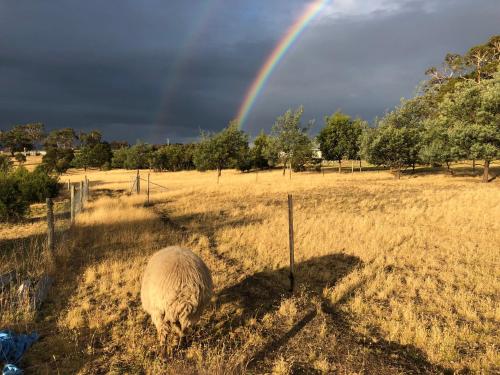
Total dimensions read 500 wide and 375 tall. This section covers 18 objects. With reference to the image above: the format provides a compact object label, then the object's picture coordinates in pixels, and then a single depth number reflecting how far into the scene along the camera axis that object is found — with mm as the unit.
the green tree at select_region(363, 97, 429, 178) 39728
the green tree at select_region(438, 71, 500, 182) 27703
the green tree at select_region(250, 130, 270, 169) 65438
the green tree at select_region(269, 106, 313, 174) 47906
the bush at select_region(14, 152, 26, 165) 75188
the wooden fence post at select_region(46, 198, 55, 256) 9281
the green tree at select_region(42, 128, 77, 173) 69762
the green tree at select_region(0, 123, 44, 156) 98125
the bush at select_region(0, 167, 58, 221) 18891
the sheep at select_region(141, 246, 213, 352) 5328
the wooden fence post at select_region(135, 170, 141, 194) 28461
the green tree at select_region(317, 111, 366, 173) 49938
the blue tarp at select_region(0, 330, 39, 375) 4863
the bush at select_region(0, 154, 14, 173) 28108
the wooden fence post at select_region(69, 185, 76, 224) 13353
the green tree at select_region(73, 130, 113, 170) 81812
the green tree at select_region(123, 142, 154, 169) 78181
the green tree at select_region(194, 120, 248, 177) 46559
